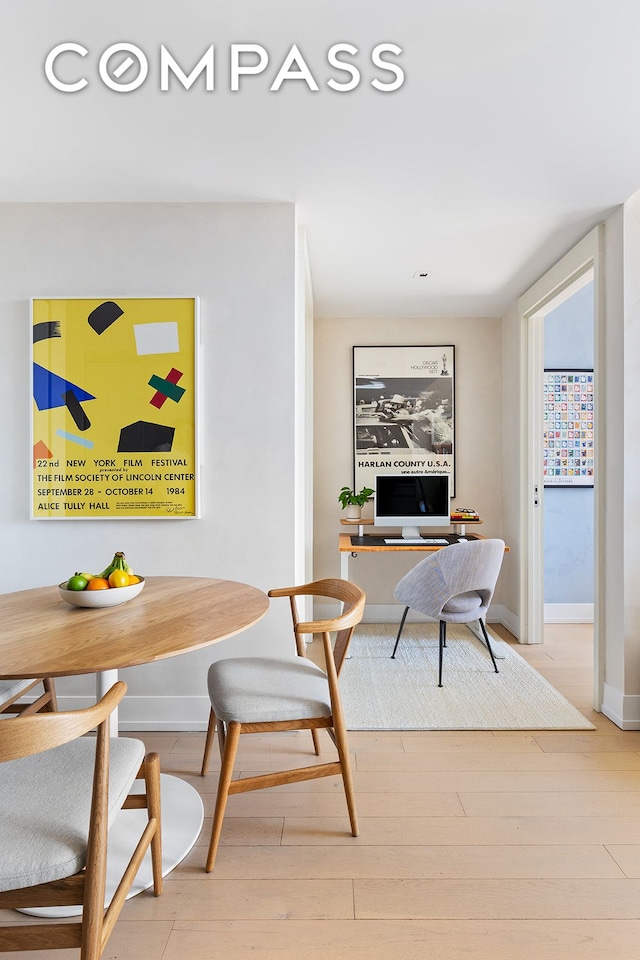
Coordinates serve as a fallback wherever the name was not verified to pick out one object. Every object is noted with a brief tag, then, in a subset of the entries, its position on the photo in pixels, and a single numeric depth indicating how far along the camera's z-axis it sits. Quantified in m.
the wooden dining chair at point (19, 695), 2.04
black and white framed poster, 4.75
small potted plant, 4.59
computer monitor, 4.44
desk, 3.96
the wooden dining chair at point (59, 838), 1.09
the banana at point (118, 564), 2.09
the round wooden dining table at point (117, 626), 1.45
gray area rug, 2.86
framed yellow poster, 2.74
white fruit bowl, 1.94
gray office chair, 3.33
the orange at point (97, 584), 1.97
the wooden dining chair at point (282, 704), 1.85
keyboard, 4.08
